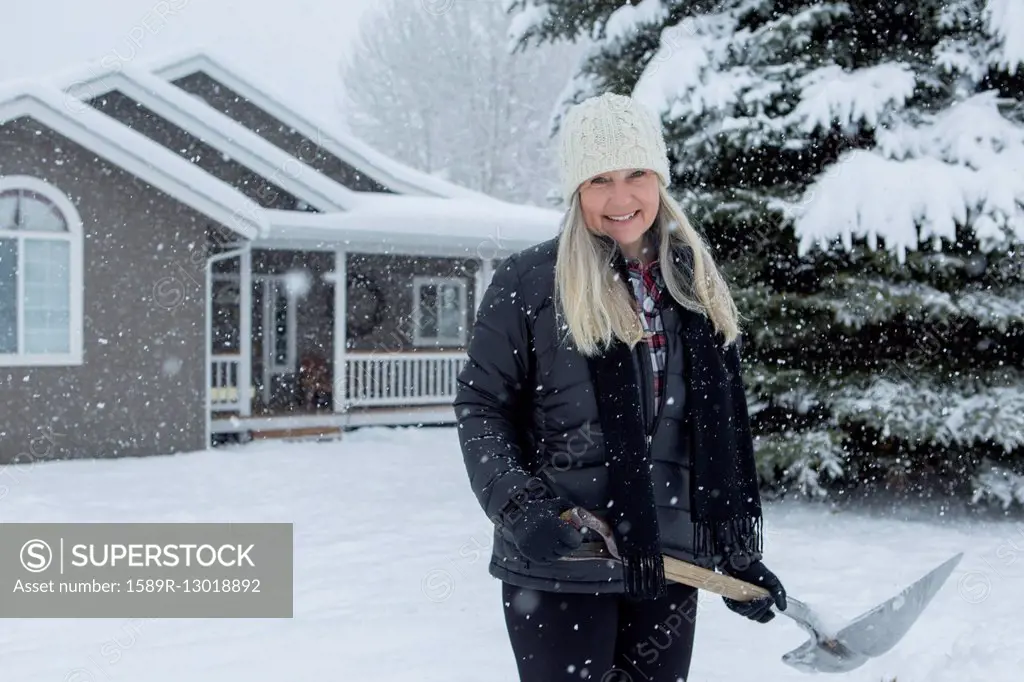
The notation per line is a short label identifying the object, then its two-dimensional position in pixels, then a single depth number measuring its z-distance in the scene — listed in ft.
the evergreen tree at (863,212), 21.57
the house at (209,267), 33.22
